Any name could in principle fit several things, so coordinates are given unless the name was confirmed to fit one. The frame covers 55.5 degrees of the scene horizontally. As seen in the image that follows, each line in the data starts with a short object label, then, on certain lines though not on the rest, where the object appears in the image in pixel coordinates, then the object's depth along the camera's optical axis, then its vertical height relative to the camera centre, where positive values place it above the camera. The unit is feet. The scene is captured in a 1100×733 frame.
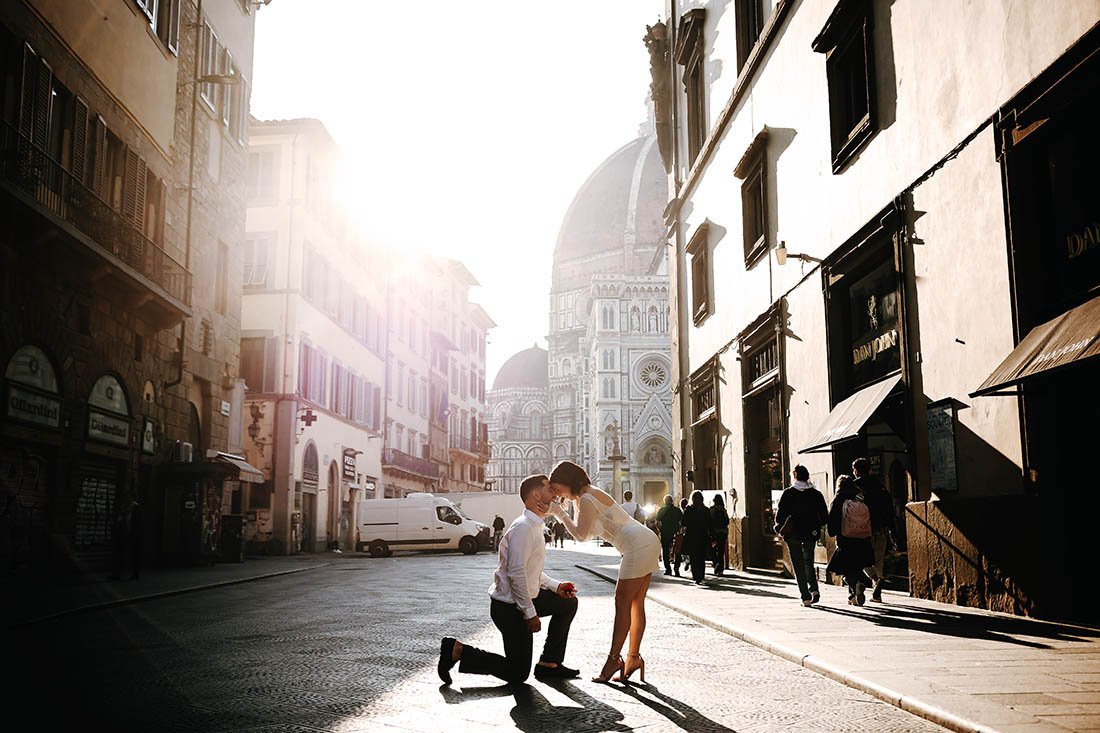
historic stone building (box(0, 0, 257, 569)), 55.93 +14.64
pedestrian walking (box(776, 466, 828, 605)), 40.60 -0.33
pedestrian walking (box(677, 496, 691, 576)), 58.29 -2.13
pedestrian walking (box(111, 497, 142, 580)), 60.70 -1.46
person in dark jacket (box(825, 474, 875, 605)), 39.37 -1.45
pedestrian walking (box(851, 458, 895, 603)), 40.06 +0.01
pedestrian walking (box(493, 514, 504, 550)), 135.13 -2.06
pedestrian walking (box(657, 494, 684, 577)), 68.18 -0.85
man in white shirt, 22.84 -1.96
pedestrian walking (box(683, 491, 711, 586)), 56.18 -1.26
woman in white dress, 23.17 -0.70
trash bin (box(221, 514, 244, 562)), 86.94 -2.41
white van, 110.73 -1.56
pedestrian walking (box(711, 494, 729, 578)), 60.29 -1.28
